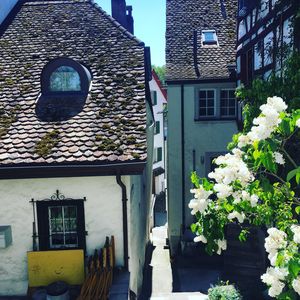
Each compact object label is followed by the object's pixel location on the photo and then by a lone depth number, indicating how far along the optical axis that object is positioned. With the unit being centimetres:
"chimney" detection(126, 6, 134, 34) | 1602
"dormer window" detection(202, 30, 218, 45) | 1494
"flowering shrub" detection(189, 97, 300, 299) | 412
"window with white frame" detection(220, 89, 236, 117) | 1430
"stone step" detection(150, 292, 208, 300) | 1090
